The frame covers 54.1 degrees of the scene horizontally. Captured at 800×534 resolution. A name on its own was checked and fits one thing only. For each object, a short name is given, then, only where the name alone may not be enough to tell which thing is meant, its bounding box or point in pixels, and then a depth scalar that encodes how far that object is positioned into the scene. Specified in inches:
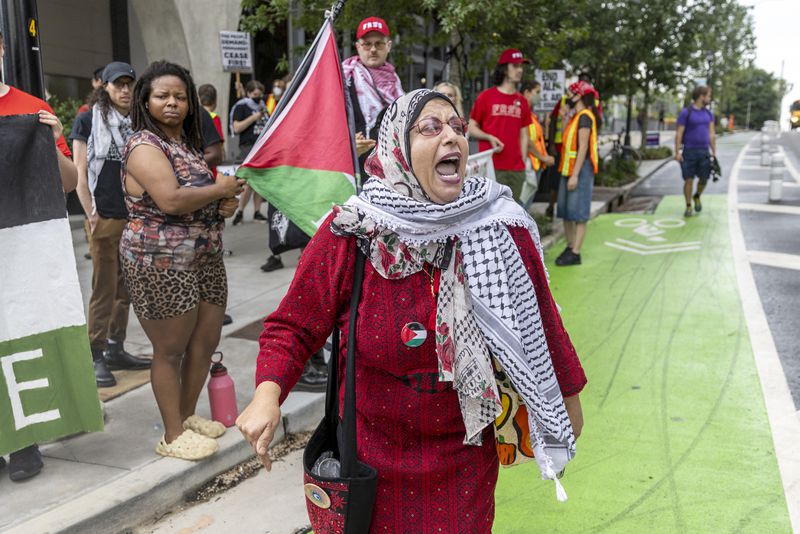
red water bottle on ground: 168.1
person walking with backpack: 468.8
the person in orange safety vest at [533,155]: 374.8
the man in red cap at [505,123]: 327.6
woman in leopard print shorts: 141.9
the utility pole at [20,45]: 155.7
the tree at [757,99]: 4667.8
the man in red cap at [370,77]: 205.3
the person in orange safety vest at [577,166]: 339.3
